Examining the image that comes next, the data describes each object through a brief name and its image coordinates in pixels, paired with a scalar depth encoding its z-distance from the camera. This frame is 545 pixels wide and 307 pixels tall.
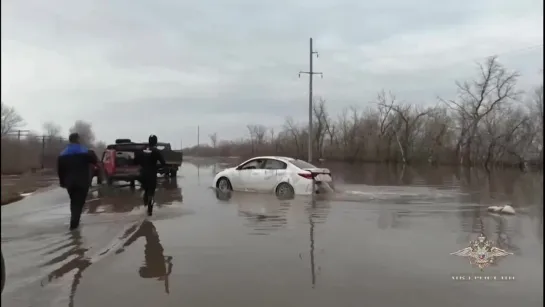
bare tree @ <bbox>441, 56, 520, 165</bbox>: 36.09
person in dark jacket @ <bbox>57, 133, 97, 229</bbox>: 7.74
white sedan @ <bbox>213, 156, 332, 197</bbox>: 14.27
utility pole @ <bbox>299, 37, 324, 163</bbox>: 30.84
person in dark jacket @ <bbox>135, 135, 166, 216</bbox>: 10.34
